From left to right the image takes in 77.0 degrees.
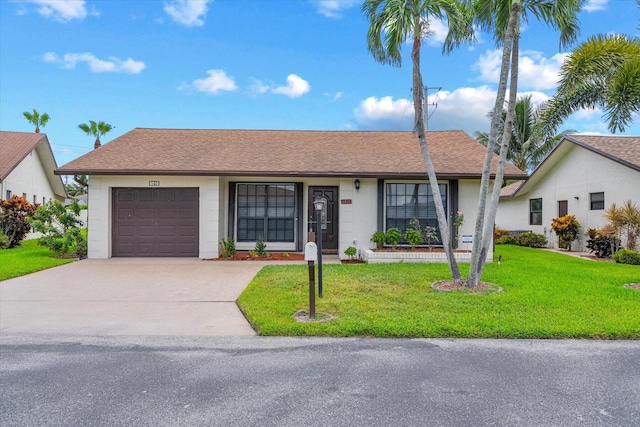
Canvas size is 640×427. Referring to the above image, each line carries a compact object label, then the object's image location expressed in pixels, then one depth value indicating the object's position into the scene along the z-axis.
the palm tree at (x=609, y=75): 8.71
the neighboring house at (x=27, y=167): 18.03
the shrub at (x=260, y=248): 12.45
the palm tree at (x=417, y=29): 7.59
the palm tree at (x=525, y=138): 27.34
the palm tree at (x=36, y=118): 28.68
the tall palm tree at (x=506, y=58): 7.33
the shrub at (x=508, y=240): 18.66
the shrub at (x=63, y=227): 12.68
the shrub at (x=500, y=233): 19.38
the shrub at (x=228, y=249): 12.29
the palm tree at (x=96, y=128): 31.14
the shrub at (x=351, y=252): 11.71
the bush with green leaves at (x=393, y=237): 11.50
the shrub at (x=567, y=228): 15.06
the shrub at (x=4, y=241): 15.49
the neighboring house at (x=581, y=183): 13.11
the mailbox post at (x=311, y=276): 5.57
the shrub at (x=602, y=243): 13.03
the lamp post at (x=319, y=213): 6.27
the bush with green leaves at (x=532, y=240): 17.08
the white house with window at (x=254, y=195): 12.02
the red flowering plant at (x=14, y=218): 16.06
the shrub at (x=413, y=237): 11.38
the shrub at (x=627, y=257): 11.38
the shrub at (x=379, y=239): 11.59
